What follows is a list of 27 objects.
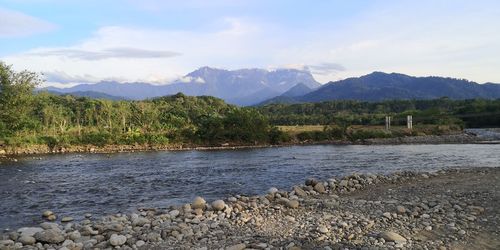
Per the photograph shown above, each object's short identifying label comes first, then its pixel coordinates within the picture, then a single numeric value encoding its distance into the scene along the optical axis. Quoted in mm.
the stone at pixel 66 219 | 13406
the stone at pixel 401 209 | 11812
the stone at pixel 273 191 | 15703
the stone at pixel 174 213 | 12412
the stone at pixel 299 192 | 15461
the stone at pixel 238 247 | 8826
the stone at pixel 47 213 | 14084
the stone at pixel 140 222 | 11547
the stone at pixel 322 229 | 9914
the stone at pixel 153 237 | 9945
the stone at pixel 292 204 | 13100
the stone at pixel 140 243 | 9586
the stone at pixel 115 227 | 10883
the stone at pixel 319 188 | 16239
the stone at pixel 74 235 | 10366
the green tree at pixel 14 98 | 46250
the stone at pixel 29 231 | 10675
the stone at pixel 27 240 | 10164
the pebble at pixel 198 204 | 13541
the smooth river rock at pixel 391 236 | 9141
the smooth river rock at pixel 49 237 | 10203
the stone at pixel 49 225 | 11657
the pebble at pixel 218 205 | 12852
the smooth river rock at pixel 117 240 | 9644
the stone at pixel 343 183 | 16891
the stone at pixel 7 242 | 10014
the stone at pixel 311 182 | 17178
